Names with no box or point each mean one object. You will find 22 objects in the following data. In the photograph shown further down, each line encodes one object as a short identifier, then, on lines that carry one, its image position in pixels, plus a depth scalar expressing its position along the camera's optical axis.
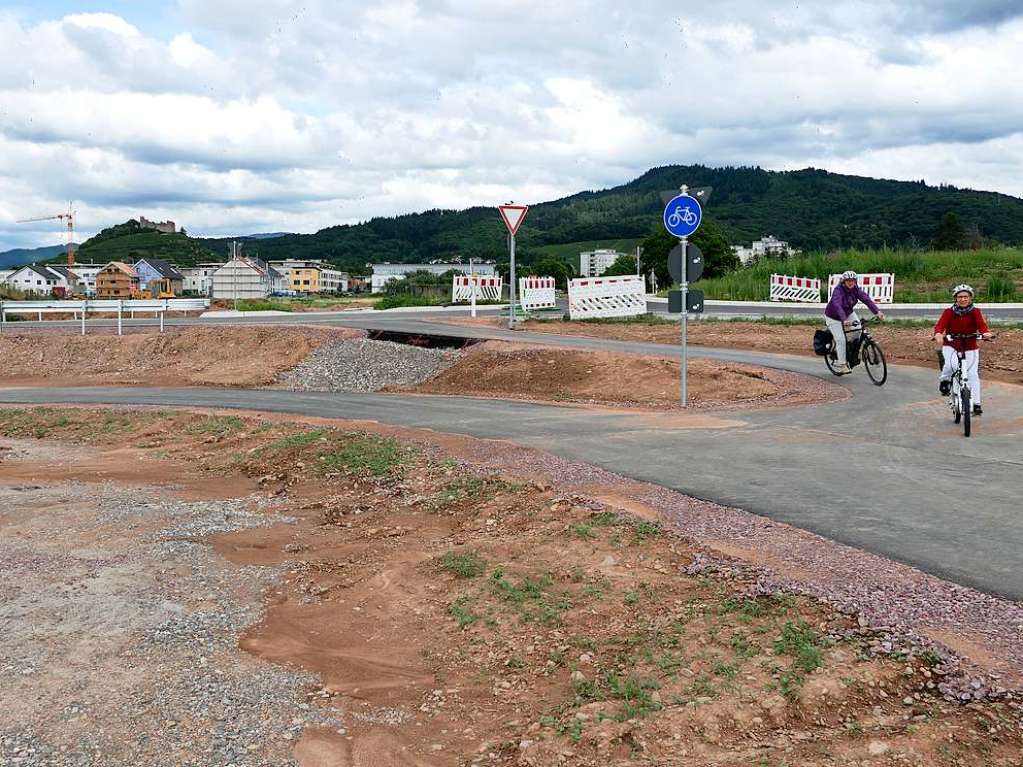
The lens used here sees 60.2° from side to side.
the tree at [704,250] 79.62
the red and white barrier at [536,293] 36.94
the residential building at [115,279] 151.38
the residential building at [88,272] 154.55
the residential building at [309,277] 180.38
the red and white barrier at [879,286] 33.16
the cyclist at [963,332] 11.70
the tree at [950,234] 79.15
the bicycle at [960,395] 11.16
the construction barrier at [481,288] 48.28
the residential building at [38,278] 164.88
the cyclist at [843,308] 15.86
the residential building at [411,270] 178.38
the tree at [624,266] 114.50
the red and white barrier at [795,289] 35.50
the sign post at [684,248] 14.24
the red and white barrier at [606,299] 30.53
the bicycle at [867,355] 16.16
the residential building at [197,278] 178.00
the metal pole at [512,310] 26.72
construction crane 167.38
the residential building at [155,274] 158.40
